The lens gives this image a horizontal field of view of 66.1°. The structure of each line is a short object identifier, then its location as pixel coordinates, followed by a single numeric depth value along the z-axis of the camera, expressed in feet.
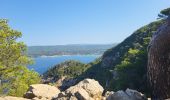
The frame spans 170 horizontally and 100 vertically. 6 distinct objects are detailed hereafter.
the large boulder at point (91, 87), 23.97
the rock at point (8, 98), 22.86
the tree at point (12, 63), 39.65
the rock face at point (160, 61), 13.80
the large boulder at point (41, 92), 27.54
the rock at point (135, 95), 18.34
